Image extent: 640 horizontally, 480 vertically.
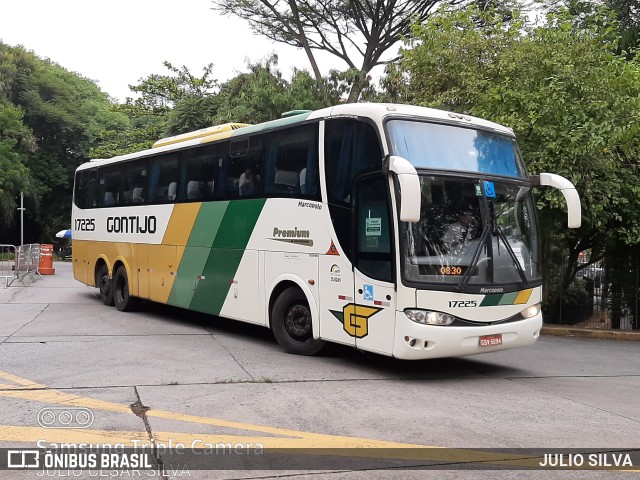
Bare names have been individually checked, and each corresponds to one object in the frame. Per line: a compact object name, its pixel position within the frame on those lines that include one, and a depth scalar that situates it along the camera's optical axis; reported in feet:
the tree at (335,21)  81.15
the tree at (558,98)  42.83
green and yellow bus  26.32
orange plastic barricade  89.05
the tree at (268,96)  68.54
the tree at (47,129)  136.46
